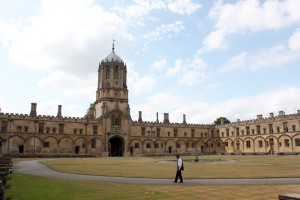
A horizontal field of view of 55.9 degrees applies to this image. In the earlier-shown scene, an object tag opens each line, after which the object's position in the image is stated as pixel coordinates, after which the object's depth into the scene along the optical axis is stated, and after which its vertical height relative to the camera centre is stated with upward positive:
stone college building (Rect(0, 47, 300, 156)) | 57.53 +3.03
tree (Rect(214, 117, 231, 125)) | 101.03 +8.65
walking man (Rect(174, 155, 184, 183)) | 14.80 -1.17
